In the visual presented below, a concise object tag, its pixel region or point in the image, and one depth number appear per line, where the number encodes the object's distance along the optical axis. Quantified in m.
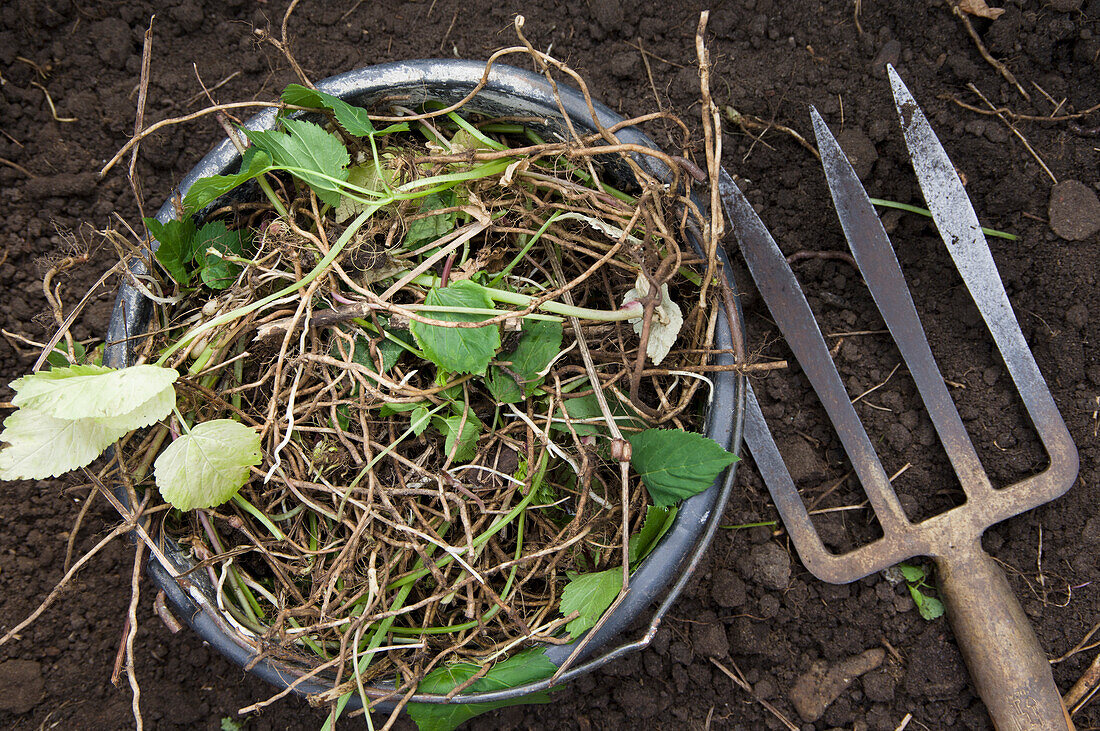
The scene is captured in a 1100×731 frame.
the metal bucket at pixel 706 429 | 0.91
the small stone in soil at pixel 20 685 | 0.99
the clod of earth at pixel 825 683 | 1.00
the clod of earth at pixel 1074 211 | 1.00
